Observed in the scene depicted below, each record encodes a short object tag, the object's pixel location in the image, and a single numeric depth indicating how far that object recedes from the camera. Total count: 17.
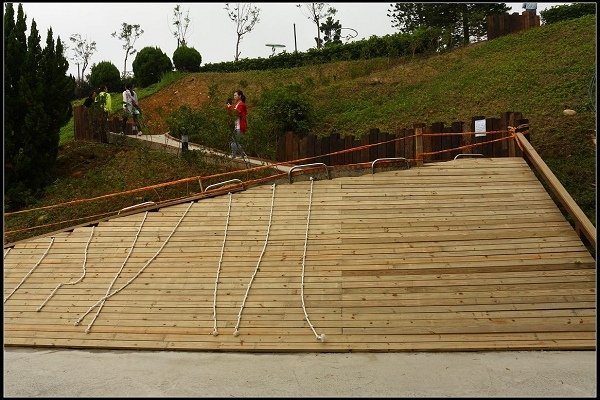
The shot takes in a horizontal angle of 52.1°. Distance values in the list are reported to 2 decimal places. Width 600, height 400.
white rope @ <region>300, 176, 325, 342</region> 5.50
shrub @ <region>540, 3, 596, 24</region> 21.22
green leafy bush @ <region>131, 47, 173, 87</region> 25.62
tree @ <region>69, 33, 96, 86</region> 43.72
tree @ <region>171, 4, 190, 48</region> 39.34
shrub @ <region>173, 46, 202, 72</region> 26.61
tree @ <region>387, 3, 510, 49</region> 23.45
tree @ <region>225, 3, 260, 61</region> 40.03
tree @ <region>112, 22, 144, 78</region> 41.72
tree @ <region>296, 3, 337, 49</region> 42.54
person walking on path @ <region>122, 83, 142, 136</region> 14.16
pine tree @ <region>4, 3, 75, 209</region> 12.30
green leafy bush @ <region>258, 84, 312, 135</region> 14.56
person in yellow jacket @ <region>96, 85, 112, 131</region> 14.45
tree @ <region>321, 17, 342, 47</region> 46.25
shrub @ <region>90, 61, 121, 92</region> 27.41
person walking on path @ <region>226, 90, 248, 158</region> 11.55
